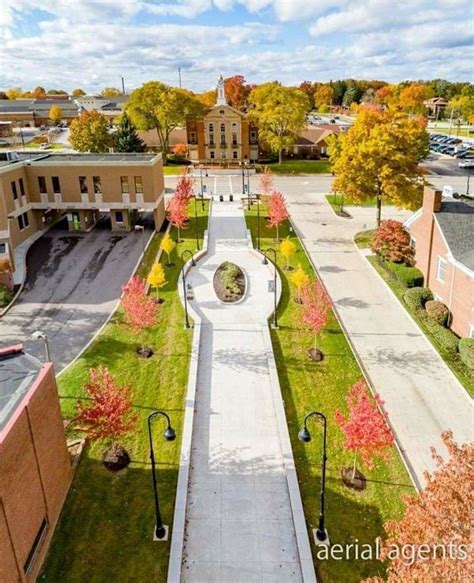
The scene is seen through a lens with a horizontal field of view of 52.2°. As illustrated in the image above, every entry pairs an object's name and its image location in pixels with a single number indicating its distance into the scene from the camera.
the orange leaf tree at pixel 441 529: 8.95
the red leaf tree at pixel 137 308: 23.36
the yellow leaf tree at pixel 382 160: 34.41
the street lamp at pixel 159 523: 14.27
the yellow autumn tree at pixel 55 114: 127.91
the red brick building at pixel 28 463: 11.83
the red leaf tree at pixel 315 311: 23.00
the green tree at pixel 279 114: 69.25
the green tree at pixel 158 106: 69.75
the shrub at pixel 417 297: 27.83
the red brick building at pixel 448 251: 24.55
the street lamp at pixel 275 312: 26.38
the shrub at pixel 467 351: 22.09
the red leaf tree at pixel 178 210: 38.62
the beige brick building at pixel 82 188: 40.12
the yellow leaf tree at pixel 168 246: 33.97
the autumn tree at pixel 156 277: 28.45
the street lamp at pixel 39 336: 14.72
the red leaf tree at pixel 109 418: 16.34
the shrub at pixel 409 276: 29.96
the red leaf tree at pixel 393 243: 32.09
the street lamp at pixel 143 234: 36.94
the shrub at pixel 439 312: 26.22
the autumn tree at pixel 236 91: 121.25
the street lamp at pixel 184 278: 26.25
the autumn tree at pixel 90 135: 68.25
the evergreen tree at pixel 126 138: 63.89
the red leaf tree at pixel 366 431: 15.23
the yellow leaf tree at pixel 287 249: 33.31
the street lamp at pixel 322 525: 14.20
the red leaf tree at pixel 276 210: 38.41
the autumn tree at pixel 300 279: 27.88
